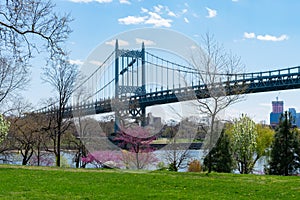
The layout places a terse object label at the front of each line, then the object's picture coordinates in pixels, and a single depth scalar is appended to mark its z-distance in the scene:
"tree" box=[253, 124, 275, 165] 23.32
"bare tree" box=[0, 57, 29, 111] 19.62
